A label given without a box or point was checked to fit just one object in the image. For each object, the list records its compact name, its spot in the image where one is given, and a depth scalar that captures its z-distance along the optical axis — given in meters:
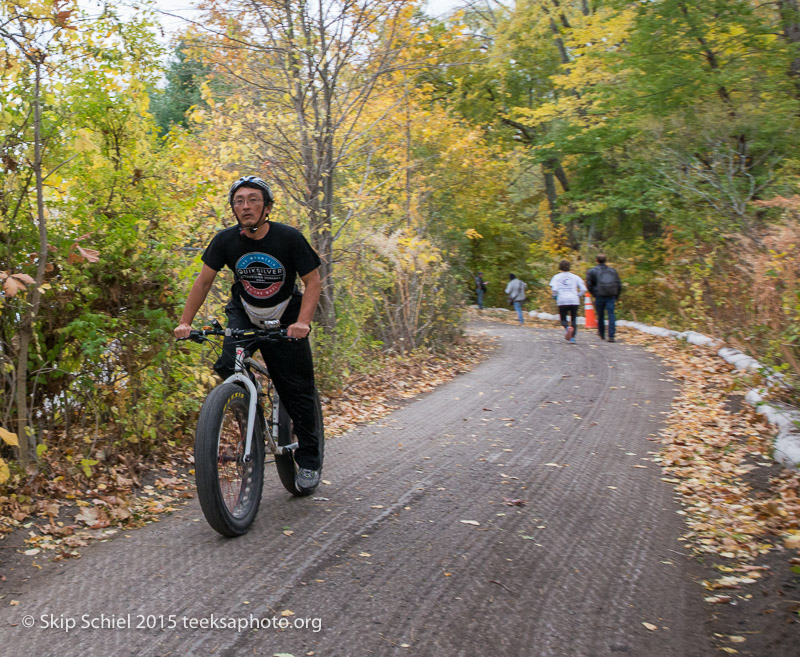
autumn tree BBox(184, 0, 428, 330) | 9.59
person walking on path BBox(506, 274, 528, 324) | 27.37
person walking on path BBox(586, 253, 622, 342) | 17.64
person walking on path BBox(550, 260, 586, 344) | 17.77
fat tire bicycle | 4.28
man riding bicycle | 4.75
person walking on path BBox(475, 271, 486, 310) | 35.67
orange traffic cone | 24.31
